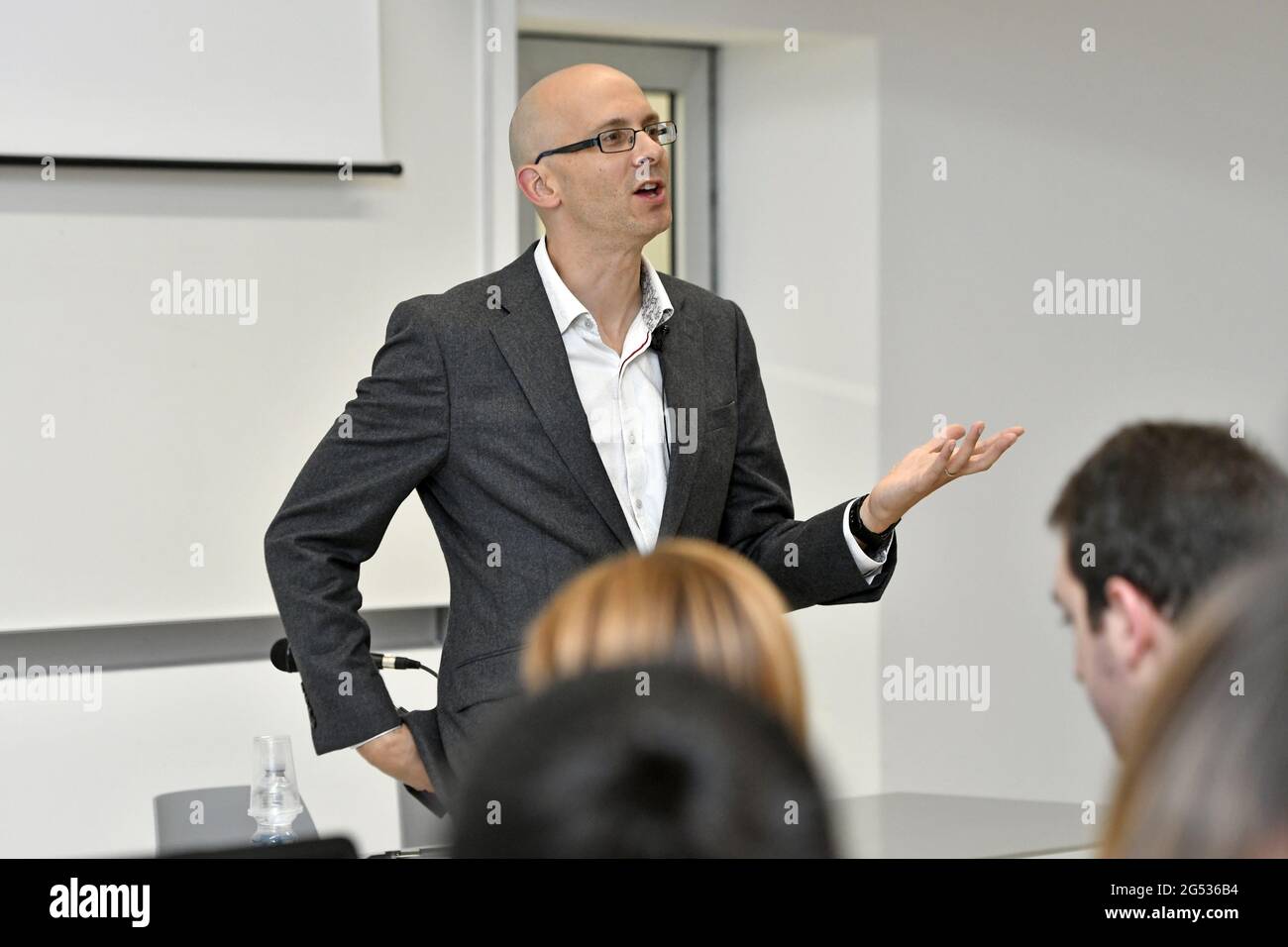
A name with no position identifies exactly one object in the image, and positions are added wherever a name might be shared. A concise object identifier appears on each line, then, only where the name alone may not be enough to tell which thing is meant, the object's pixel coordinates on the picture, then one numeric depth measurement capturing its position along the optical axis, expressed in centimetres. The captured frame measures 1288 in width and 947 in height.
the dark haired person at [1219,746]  168
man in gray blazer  410
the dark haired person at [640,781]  153
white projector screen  478
